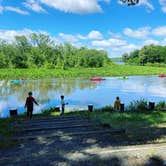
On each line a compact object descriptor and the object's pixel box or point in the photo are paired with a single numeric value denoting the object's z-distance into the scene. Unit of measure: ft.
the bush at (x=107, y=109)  35.12
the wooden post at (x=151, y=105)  34.34
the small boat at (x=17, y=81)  115.99
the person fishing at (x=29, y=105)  30.23
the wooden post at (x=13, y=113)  33.29
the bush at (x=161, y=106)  34.70
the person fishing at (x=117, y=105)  34.89
